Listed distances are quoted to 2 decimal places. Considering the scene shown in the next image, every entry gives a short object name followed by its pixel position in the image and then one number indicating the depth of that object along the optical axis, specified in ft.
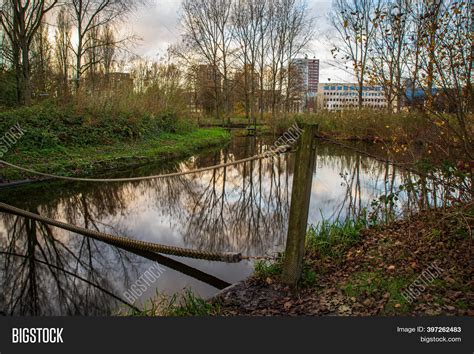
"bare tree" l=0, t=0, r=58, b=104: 46.29
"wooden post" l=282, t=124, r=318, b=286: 12.39
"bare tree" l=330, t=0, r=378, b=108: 17.33
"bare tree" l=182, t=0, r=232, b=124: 118.32
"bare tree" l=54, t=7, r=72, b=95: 83.82
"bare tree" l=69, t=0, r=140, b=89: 64.59
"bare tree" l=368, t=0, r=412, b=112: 15.82
